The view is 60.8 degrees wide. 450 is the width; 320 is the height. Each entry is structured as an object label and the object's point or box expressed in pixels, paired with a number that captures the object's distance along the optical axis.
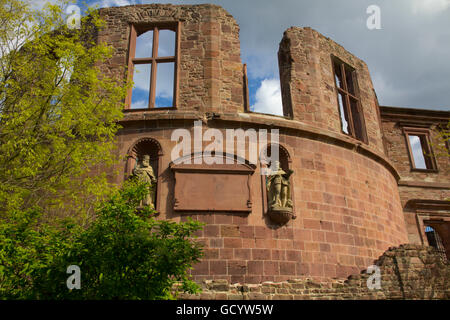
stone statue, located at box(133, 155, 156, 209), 9.05
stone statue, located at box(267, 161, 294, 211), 9.21
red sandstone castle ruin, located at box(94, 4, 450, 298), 8.96
